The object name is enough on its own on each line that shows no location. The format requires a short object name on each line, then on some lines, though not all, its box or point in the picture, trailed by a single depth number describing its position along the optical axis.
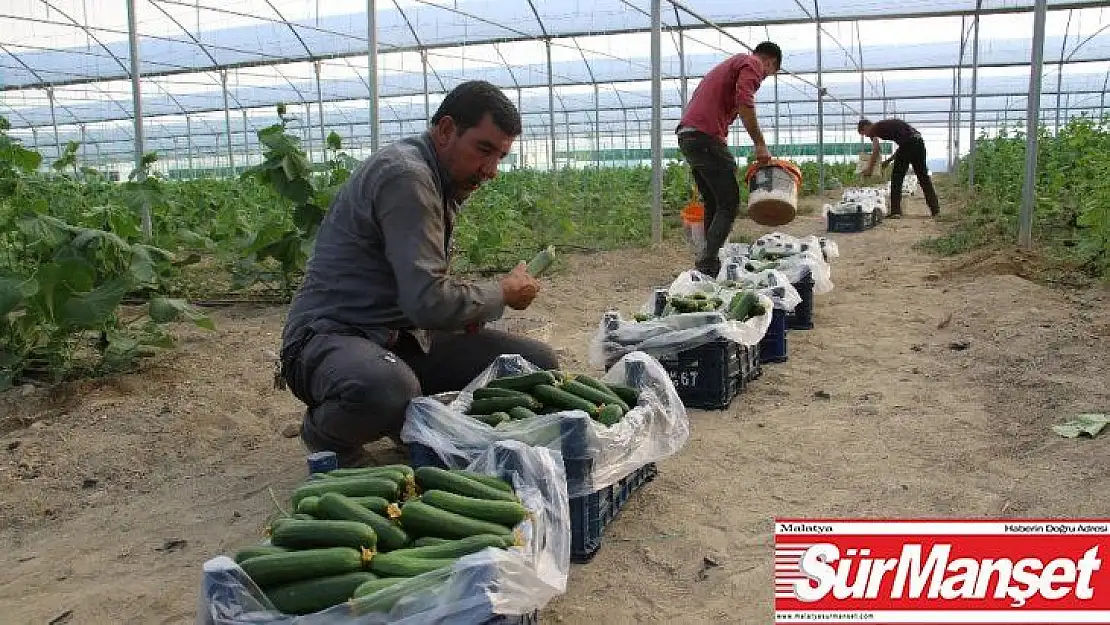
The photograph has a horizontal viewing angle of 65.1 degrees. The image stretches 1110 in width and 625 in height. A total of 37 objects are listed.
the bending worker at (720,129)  8.29
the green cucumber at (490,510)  2.71
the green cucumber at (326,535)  2.50
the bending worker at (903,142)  15.66
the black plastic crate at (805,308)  7.60
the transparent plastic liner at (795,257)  7.61
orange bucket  10.19
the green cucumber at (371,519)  2.61
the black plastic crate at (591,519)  3.40
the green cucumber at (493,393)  3.83
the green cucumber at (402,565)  2.37
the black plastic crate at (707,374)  5.39
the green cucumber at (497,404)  3.74
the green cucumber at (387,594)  2.20
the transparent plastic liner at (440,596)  2.15
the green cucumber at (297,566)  2.38
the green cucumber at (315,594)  2.32
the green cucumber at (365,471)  3.02
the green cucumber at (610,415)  3.64
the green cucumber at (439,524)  2.61
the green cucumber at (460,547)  2.43
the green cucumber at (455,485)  2.82
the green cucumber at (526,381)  3.97
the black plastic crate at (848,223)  15.62
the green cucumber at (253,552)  2.48
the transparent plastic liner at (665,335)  5.30
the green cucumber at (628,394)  4.04
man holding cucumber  3.62
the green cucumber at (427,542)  2.59
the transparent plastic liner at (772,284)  6.54
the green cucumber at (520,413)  3.61
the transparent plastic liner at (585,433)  3.34
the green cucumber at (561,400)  3.72
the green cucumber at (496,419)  3.59
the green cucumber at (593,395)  3.84
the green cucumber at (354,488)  2.84
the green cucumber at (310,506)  2.69
